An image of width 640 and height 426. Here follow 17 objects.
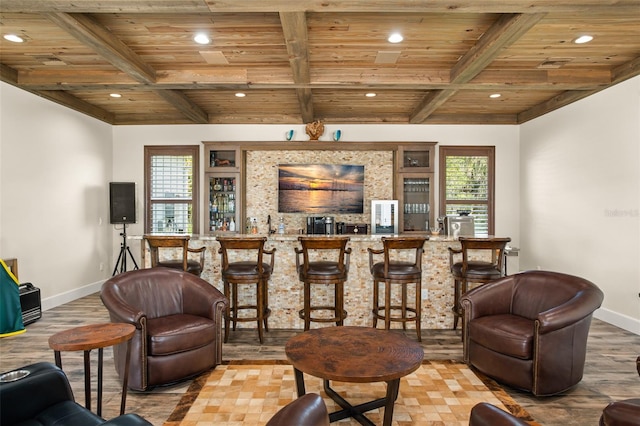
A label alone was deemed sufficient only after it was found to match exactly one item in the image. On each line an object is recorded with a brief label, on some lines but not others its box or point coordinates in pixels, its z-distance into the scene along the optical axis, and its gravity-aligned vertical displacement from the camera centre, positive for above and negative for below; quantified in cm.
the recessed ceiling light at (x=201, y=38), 366 +170
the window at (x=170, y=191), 704 +40
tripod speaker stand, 636 -74
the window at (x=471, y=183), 697 +54
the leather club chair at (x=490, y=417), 139 -76
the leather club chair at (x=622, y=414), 161 -87
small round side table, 207 -72
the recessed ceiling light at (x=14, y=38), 369 +172
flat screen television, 689 +43
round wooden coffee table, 209 -87
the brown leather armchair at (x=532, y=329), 276 -89
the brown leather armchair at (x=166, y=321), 283 -88
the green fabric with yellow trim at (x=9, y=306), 414 -102
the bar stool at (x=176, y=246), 392 -41
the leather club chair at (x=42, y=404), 164 -85
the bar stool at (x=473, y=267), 392 -58
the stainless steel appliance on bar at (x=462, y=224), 630 -19
